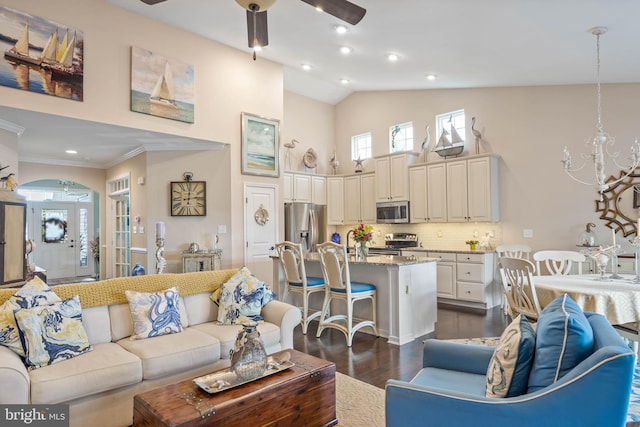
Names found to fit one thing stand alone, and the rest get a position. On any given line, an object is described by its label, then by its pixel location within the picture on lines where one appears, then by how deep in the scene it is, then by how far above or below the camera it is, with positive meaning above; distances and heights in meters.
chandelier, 3.56 +0.69
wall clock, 6.02 +0.40
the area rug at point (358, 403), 2.45 -1.27
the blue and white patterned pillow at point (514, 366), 1.48 -0.58
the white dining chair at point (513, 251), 5.51 -0.47
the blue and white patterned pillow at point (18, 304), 2.29 -0.50
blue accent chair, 1.19 -0.63
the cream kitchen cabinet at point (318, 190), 7.78 +0.66
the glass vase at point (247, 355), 2.11 -0.73
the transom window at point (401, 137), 7.32 +1.61
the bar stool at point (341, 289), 4.05 -0.74
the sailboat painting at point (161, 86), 4.92 +1.85
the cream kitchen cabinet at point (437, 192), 6.41 +0.46
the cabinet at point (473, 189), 5.89 +0.48
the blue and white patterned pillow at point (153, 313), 2.84 -0.68
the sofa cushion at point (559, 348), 1.35 -0.47
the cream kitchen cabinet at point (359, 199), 7.61 +0.44
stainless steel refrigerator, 7.02 -0.04
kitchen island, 4.07 -0.81
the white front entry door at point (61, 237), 9.66 -0.29
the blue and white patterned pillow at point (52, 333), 2.28 -0.67
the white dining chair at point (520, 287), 3.17 -0.60
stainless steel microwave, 6.91 +0.15
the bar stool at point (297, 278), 4.45 -0.67
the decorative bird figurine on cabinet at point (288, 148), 7.52 +1.47
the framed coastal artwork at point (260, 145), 6.13 +1.27
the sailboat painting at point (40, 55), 3.96 +1.85
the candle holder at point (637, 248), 3.15 -0.27
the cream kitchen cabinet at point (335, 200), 8.08 +0.45
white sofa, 2.13 -0.84
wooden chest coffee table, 1.83 -0.91
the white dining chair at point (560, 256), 4.29 -0.44
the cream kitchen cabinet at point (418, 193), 6.69 +0.47
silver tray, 2.03 -0.86
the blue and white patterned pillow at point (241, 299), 3.23 -0.66
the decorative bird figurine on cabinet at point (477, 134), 6.23 +1.38
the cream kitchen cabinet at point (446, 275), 5.98 -0.87
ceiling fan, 2.79 +1.64
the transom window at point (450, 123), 6.52 +1.67
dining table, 2.81 -0.59
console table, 5.73 -0.56
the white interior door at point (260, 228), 6.23 -0.09
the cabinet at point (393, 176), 6.90 +0.82
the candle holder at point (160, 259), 4.20 -0.39
